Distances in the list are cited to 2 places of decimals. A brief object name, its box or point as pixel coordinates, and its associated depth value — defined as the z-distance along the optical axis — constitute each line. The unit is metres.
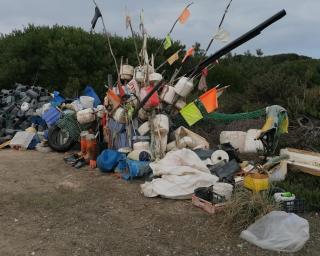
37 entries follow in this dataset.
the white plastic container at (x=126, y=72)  8.47
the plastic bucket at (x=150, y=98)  7.51
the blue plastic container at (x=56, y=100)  9.73
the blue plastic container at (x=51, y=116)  9.20
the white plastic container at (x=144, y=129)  7.61
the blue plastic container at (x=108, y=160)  7.11
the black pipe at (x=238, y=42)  6.79
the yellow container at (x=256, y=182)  5.30
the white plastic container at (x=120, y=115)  7.69
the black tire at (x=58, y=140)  8.86
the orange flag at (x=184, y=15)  8.36
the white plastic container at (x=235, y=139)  7.86
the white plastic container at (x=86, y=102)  9.34
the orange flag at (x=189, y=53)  8.54
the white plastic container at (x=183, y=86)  7.77
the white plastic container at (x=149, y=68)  7.98
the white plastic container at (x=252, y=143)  7.58
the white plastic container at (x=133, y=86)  7.98
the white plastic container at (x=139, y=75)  8.00
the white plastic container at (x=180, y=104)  8.00
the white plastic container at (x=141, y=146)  7.31
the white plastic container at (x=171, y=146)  7.50
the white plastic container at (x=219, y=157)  6.84
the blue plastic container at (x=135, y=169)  6.70
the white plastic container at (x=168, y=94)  7.86
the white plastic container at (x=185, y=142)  7.48
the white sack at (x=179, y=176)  5.82
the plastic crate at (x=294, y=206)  5.11
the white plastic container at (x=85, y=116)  8.55
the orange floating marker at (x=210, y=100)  7.58
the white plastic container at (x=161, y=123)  7.48
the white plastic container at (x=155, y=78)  7.91
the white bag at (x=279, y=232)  4.29
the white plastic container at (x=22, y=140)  9.24
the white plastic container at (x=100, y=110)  8.47
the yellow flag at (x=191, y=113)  7.79
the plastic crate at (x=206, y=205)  5.18
